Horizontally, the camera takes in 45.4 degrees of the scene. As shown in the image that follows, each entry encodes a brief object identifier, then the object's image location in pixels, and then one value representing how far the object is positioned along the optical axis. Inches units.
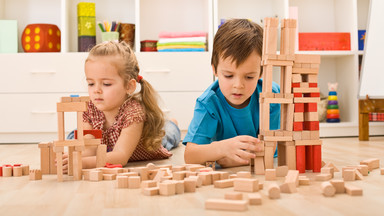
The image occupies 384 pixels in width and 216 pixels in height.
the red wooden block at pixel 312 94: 46.7
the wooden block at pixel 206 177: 40.4
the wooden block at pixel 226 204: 29.9
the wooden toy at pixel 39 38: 105.1
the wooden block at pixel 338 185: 35.4
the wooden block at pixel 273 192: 33.7
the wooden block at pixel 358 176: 42.3
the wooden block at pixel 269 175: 42.6
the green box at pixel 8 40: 103.9
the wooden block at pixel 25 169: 49.3
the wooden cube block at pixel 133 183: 39.7
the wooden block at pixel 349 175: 42.1
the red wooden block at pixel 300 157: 46.5
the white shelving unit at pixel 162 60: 100.5
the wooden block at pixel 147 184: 37.5
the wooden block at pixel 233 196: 31.9
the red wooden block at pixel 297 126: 46.0
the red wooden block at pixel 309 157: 47.3
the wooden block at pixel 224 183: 39.0
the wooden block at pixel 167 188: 35.8
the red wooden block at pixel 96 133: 48.6
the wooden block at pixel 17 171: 48.6
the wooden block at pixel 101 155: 48.0
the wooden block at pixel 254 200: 31.8
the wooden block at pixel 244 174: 41.3
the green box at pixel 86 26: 106.5
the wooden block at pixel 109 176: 44.7
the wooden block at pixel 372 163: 48.4
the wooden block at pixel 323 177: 41.6
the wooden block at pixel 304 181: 39.6
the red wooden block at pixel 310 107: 46.5
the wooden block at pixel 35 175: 45.9
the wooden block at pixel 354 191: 34.7
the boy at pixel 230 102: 51.8
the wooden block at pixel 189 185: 37.4
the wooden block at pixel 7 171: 48.7
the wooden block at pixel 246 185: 36.2
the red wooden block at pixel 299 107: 46.1
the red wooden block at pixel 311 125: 46.6
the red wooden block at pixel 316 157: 46.9
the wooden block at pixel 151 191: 36.0
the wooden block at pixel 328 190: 34.4
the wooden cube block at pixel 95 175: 44.2
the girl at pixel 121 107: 59.4
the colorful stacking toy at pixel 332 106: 108.3
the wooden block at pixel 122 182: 40.1
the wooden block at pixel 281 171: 44.5
